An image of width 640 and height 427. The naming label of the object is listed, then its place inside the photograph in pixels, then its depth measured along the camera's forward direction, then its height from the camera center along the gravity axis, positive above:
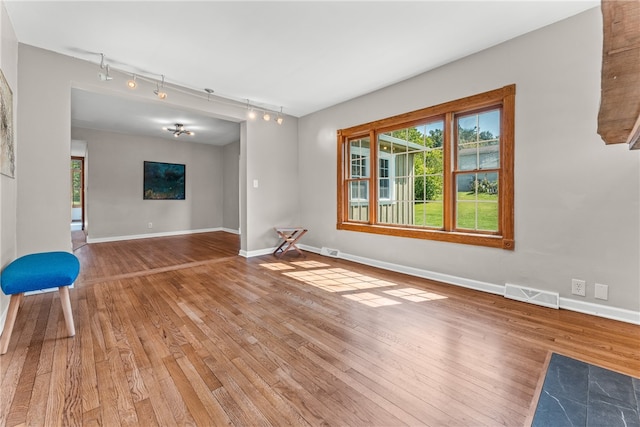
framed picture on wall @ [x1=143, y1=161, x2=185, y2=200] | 7.02 +0.81
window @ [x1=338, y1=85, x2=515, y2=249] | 2.98 +0.52
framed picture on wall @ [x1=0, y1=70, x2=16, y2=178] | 2.17 +0.68
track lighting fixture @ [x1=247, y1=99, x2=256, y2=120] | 4.68 +1.72
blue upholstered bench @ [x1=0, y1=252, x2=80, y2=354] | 1.82 -0.49
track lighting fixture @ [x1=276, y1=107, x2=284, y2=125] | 4.84 +1.69
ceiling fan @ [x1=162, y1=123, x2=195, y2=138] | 5.95 +1.84
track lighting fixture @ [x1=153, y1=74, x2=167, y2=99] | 3.51 +1.54
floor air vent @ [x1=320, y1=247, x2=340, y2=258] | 4.78 -0.74
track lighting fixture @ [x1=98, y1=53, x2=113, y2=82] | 3.07 +1.60
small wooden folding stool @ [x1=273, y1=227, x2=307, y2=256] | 4.88 -0.46
